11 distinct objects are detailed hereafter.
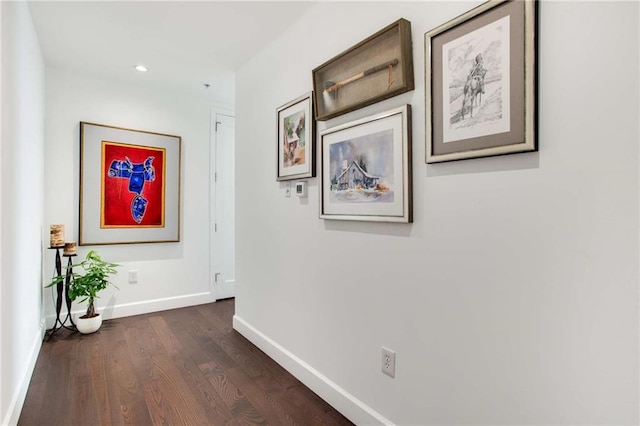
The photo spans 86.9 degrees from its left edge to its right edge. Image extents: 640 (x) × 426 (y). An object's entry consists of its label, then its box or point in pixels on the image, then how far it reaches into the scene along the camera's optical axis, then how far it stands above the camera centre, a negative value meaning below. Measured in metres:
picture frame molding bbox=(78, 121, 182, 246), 3.17 +0.16
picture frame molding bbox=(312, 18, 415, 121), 1.46 +0.72
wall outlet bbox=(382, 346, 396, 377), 1.57 -0.71
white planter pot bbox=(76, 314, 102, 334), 2.90 -0.99
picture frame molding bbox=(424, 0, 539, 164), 1.07 +0.42
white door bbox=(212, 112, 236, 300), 3.97 +0.04
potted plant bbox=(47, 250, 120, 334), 2.90 -0.65
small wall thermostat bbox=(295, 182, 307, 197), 2.15 +0.14
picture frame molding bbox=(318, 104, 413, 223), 1.47 +0.20
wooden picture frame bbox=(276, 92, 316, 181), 2.09 +0.47
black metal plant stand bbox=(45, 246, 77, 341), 2.92 -0.70
